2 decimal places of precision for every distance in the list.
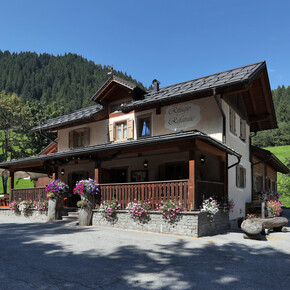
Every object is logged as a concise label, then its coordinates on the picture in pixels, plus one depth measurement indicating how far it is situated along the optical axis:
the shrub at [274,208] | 13.66
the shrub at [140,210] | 10.44
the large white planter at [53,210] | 13.38
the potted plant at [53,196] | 13.32
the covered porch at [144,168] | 10.07
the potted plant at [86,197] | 11.75
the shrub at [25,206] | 14.83
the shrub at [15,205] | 15.58
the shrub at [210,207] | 9.95
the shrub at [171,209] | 9.68
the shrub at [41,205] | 13.87
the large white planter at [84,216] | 11.74
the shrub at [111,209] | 11.31
